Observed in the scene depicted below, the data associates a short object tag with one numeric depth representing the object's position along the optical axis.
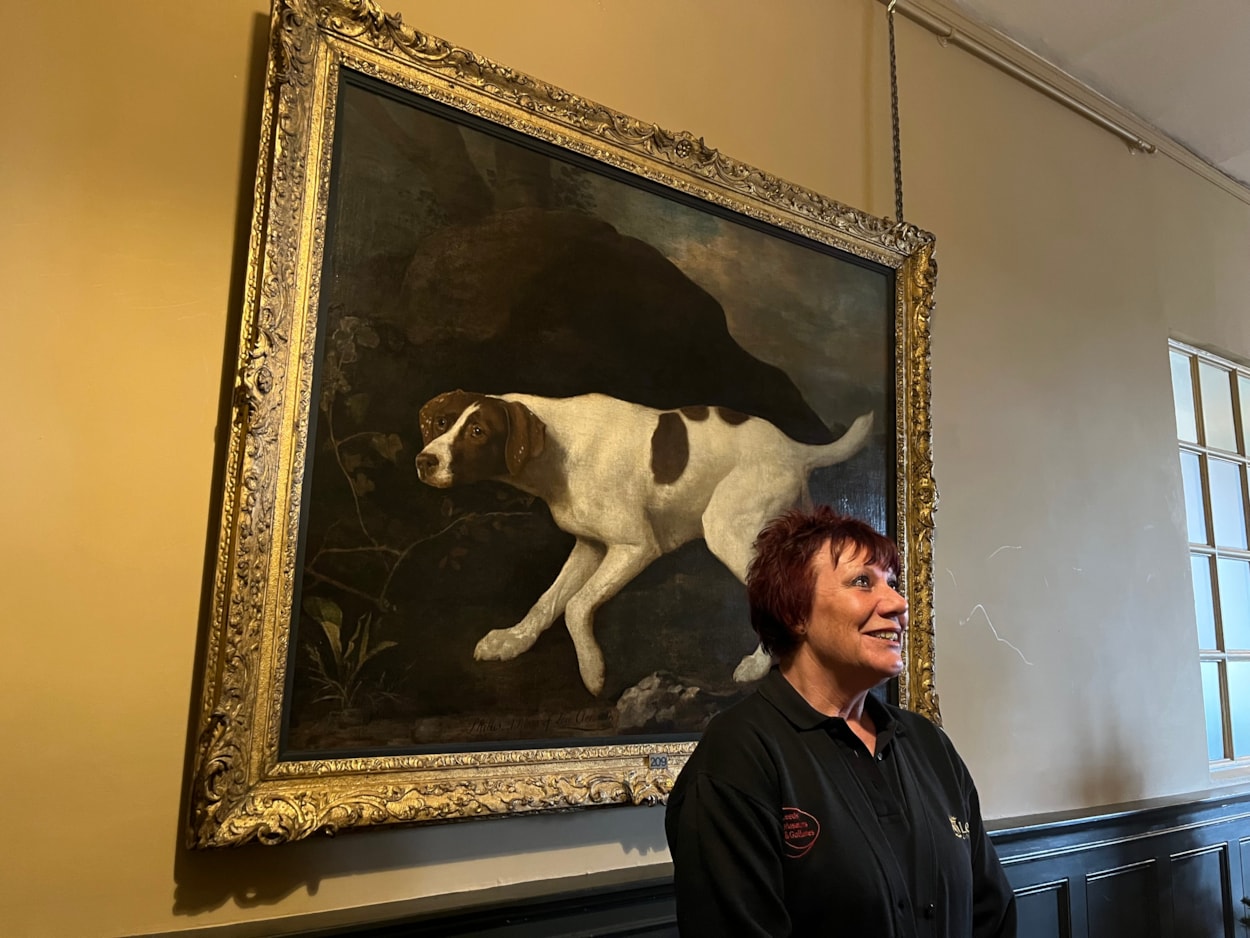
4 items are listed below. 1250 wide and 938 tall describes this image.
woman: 1.36
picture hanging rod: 3.12
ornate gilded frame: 1.58
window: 3.71
